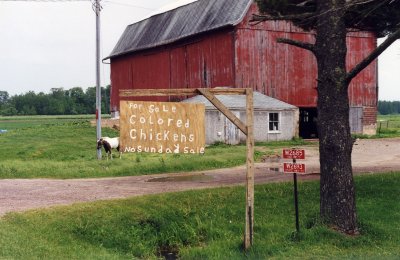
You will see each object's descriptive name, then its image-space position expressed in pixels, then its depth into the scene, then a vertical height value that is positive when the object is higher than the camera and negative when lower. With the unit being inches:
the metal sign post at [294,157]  393.7 -22.1
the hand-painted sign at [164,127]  379.9 +1.0
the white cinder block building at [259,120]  1143.0 +17.0
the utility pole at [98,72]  884.0 +94.1
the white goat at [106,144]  847.7 -22.3
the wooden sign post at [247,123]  393.7 +3.5
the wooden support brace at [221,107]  392.5 +15.4
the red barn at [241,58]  1259.8 +174.1
